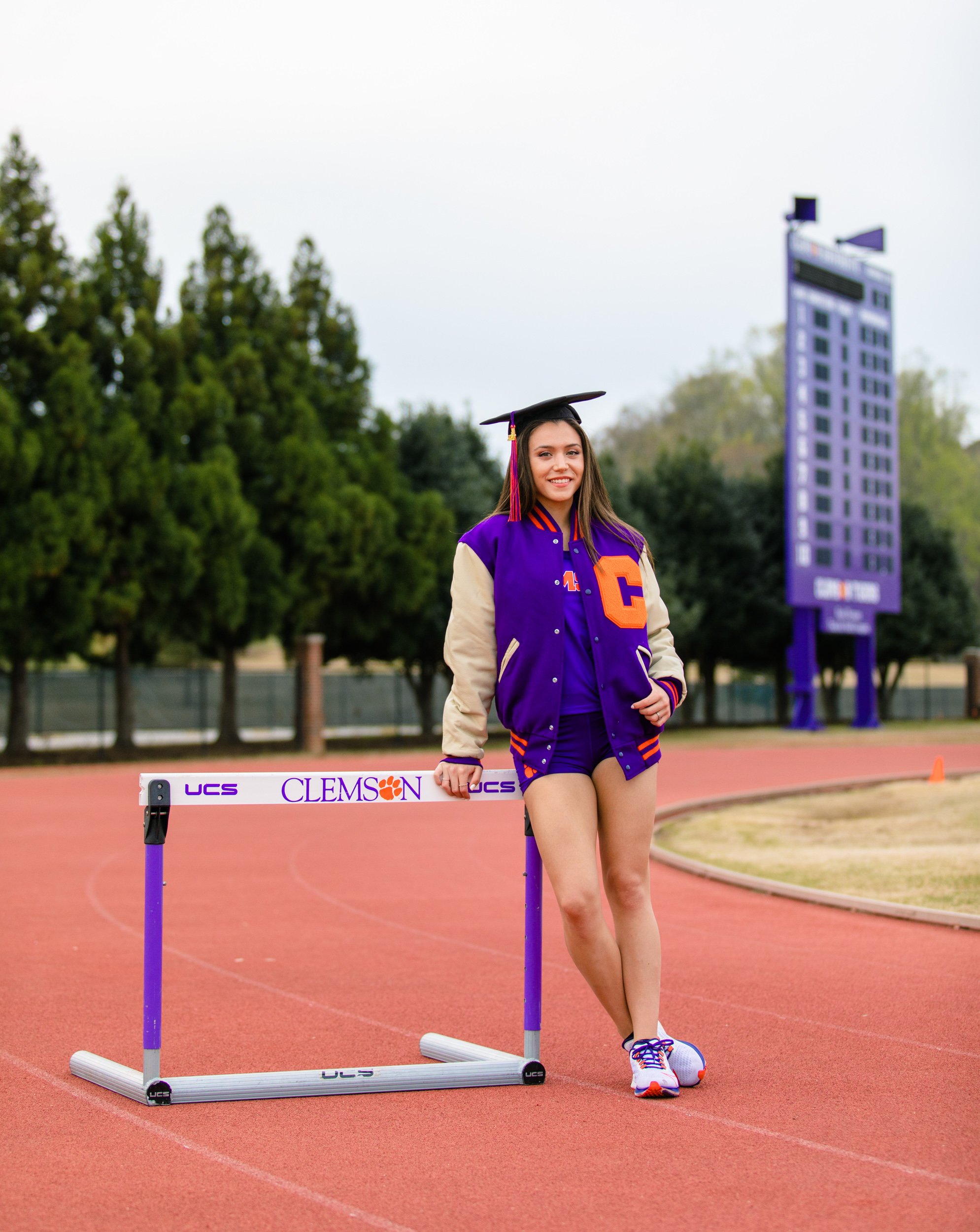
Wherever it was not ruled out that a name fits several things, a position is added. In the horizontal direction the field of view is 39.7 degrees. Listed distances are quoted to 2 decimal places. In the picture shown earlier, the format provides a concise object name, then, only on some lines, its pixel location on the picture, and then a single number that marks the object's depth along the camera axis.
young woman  4.39
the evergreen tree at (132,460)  27.00
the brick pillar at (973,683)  48.97
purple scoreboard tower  32.66
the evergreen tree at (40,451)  25.34
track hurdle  4.44
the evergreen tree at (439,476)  36.25
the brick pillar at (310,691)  30.95
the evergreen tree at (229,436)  28.42
